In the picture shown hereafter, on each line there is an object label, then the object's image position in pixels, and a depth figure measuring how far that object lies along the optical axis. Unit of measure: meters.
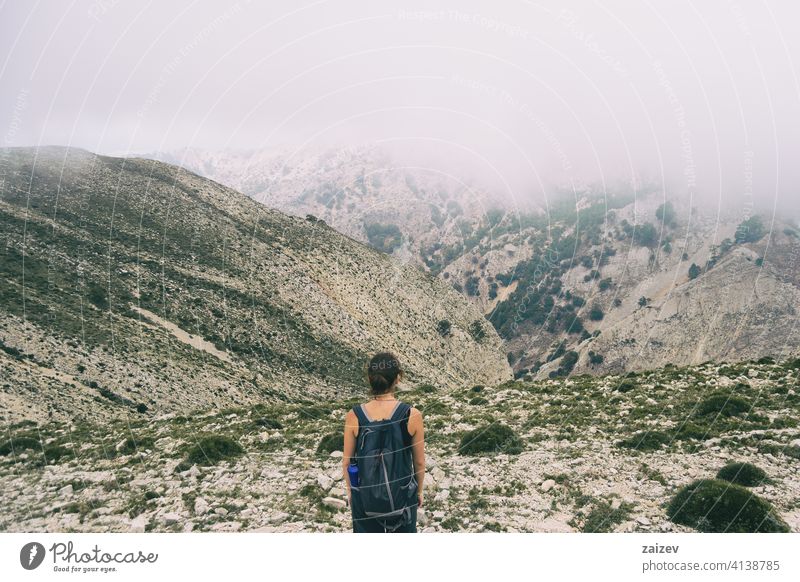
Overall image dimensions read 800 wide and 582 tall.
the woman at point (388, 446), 6.05
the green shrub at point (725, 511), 10.92
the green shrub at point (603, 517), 11.24
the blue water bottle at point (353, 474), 6.21
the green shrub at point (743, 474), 13.40
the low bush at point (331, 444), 17.70
